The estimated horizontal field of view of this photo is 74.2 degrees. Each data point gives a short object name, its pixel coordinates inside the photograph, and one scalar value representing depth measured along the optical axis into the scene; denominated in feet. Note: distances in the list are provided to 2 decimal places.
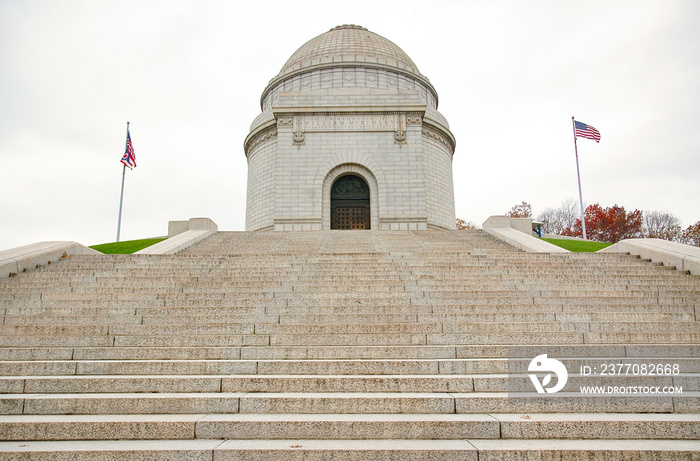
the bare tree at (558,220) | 202.39
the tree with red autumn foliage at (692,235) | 161.99
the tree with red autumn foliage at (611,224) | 169.07
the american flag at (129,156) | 84.02
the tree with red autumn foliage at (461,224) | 187.88
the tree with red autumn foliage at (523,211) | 195.56
